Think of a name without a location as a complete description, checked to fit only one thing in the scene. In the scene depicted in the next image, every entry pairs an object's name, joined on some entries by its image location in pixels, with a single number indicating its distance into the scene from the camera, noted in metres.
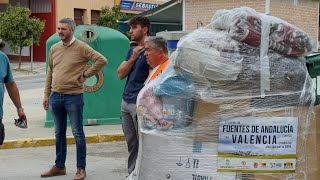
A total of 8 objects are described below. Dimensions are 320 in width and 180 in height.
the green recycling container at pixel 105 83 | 8.98
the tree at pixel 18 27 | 26.66
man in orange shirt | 3.52
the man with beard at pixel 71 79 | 5.62
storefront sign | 40.86
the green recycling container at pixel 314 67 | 3.73
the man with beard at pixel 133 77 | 5.20
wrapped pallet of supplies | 3.43
